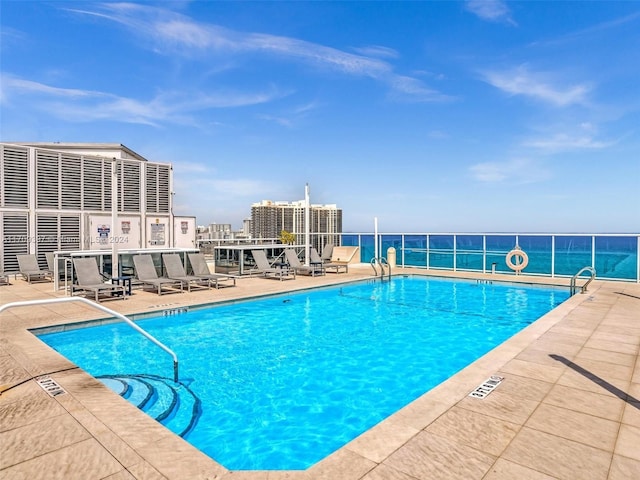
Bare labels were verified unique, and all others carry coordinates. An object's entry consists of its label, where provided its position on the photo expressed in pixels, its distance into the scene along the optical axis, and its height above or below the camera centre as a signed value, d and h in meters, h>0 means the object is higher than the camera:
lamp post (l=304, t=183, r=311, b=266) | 12.10 +0.28
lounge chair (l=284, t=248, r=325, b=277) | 11.62 -0.88
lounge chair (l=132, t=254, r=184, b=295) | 8.53 -0.78
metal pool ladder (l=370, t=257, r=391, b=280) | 11.23 -1.10
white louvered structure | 11.41 +1.13
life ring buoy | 11.10 -0.66
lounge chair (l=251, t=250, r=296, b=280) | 11.06 -0.92
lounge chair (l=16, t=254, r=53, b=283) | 10.21 -0.90
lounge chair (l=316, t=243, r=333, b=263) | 13.66 -0.57
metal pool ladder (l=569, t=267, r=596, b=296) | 7.75 -1.03
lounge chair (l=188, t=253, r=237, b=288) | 9.57 -0.70
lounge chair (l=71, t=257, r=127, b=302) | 7.54 -0.85
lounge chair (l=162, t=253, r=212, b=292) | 8.91 -0.77
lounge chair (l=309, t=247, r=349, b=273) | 12.01 -0.70
